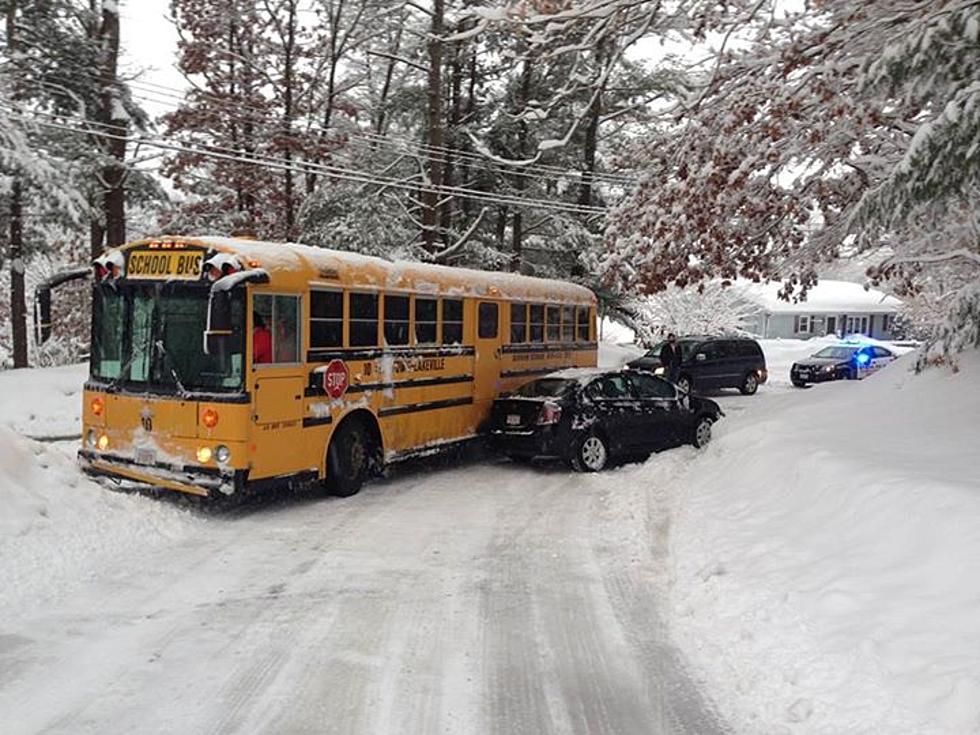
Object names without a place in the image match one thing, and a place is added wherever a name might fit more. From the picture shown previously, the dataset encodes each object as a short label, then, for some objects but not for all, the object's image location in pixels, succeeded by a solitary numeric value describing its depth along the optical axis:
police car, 29.84
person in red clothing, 9.39
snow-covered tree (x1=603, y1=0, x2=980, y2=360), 6.76
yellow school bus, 9.23
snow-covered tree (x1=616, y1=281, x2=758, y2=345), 45.91
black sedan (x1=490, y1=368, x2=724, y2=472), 12.66
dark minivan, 25.88
